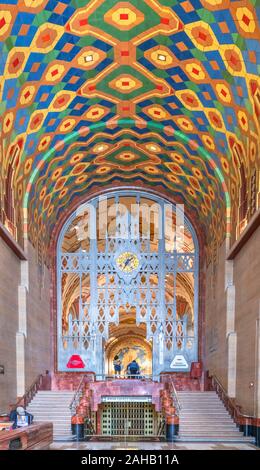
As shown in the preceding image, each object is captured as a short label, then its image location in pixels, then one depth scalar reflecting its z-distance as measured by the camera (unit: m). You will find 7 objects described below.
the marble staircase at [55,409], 16.02
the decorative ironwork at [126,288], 22.11
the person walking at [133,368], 24.77
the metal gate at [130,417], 21.50
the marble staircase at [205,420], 14.44
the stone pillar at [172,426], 14.65
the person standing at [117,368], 30.19
